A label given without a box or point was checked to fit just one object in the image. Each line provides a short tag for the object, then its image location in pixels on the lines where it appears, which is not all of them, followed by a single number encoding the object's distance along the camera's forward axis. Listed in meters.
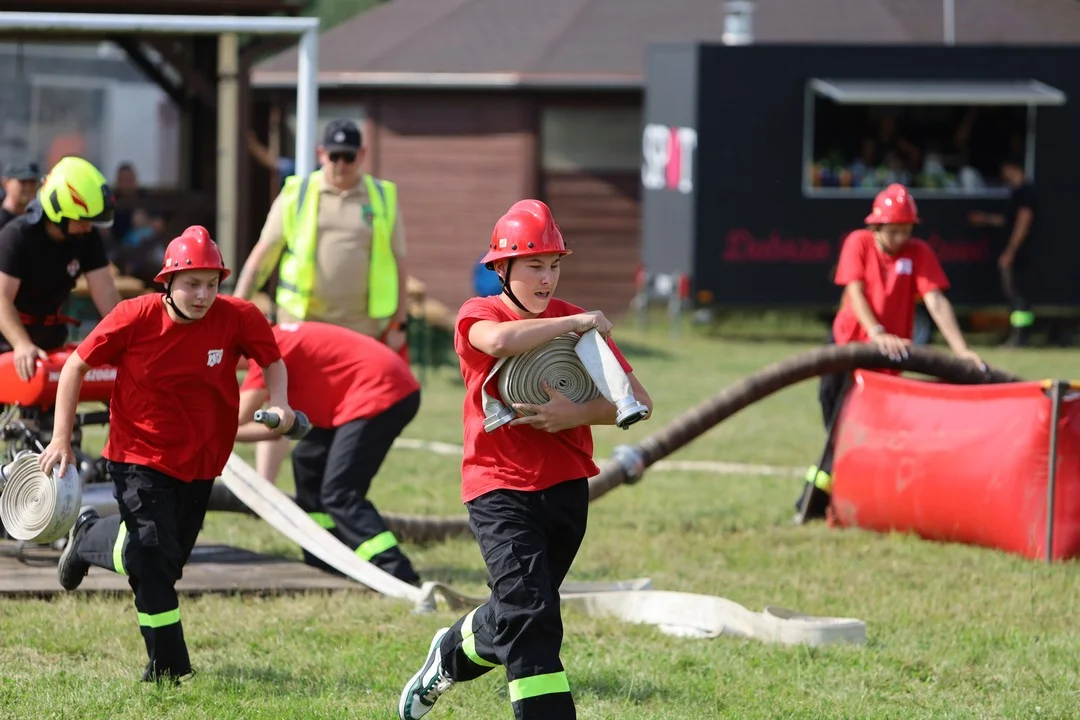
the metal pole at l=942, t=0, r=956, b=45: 45.56
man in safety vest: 17.80
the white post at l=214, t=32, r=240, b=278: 29.80
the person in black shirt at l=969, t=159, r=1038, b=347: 40.81
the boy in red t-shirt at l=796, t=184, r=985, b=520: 19.34
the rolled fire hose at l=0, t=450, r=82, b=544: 11.95
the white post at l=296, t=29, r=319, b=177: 24.91
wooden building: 45.75
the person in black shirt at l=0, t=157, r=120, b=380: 15.13
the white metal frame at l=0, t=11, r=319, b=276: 24.80
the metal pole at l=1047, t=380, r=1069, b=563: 17.06
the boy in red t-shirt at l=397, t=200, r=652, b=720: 10.02
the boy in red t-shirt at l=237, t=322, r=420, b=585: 15.59
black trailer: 40.47
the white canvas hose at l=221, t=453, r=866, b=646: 13.58
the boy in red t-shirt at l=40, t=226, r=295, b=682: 11.84
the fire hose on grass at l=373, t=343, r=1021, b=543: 18.12
